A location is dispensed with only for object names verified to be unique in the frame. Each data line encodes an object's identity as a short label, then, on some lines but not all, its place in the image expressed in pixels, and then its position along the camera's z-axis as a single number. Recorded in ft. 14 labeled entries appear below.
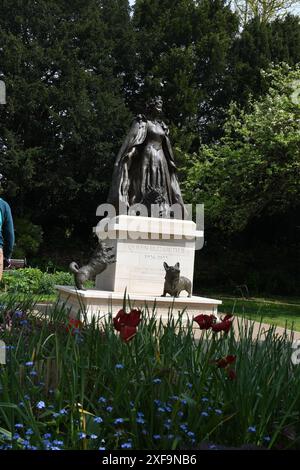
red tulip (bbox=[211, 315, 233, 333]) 9.80
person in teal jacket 19.25
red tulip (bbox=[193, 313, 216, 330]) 9.95
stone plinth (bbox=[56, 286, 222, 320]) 29.37
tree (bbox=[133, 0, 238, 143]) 85.20
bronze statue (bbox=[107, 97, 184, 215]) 35.14
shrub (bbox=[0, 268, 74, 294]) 50.65
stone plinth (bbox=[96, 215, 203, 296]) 32.83
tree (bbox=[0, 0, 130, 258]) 78.74
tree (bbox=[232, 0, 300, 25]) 97.60
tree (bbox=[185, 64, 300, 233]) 58.29
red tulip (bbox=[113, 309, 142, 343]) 8.95
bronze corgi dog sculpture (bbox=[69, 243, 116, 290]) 31.48
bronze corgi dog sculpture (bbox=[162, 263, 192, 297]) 30.42
